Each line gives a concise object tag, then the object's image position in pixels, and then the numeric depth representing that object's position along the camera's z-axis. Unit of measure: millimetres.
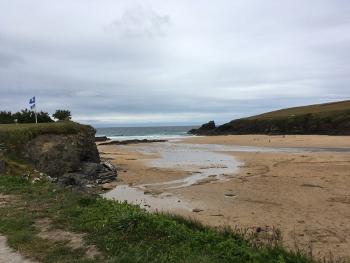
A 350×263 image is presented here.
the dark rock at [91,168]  22062
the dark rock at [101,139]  75250
